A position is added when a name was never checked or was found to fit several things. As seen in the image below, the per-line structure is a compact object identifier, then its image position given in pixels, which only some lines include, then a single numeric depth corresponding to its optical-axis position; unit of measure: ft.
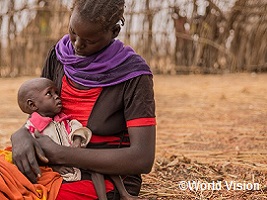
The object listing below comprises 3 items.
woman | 8.09
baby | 8.36
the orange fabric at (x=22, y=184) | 7.55
